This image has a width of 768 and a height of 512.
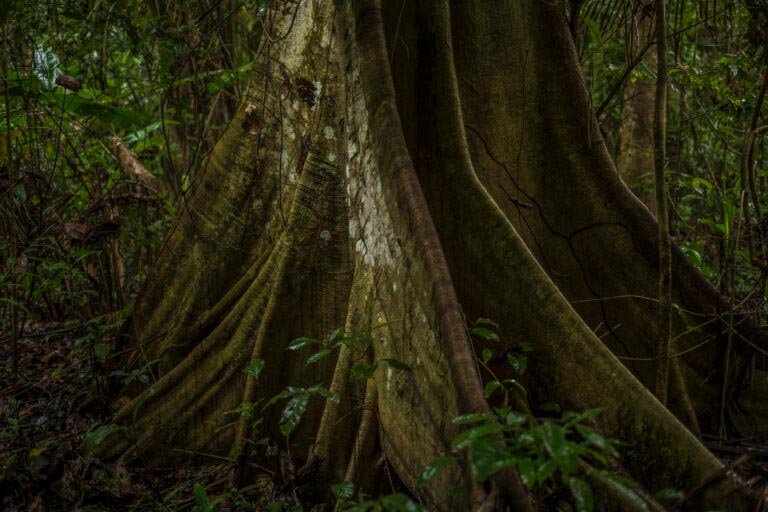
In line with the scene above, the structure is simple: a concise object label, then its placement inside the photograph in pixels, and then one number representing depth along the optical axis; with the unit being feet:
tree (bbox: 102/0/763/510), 7.63
